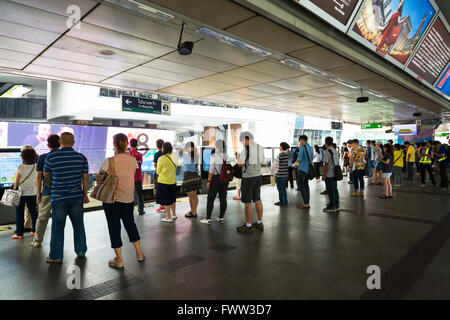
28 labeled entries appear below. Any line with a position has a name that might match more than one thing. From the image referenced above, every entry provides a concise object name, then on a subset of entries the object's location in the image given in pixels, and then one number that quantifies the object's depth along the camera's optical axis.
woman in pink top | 3.55
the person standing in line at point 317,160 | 11.71
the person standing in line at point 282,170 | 7.16
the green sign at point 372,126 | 18.78
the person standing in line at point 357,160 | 8.28
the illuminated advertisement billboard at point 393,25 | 5.75
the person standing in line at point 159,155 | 6.46
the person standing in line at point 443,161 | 9.89
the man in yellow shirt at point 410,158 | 12.28
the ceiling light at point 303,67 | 5.85
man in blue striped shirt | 3.76
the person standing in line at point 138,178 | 6.01
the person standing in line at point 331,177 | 6.74
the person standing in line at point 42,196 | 4.05
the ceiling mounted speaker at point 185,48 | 4.23
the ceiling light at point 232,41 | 4.39
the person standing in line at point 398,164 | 10.04
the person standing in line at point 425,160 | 10.52
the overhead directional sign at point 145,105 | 8.14
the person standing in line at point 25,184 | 4.87
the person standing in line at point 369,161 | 12.29
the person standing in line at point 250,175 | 5.13
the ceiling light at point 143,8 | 3.44
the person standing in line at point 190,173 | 6.05
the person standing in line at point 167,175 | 5.62
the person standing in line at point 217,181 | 5.71
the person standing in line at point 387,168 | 8.21
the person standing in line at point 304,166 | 7.07
